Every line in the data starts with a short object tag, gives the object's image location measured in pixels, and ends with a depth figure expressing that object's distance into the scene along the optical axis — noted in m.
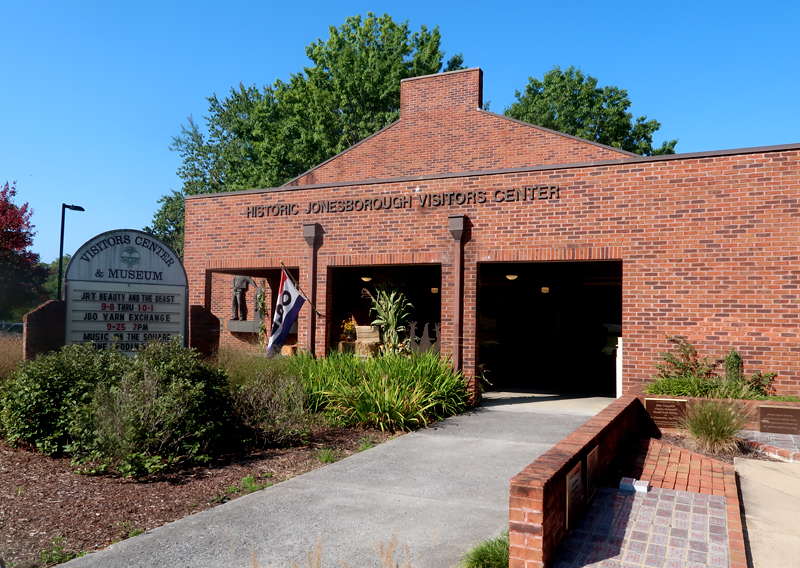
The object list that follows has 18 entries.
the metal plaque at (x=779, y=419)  9.08
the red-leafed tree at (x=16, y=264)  27.11
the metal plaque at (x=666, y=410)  9.34
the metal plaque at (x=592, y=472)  5.58
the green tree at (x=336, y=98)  31.70
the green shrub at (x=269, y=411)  8.19
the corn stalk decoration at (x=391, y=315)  13.75
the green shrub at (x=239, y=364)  9.41
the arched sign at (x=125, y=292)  8.56
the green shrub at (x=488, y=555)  4.16
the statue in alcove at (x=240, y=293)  17.97
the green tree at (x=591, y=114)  39.19
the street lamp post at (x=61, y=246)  22.53
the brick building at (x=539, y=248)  10.44
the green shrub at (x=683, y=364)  10.52
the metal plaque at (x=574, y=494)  4.83
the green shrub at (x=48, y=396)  7.29
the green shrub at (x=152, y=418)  6.57
